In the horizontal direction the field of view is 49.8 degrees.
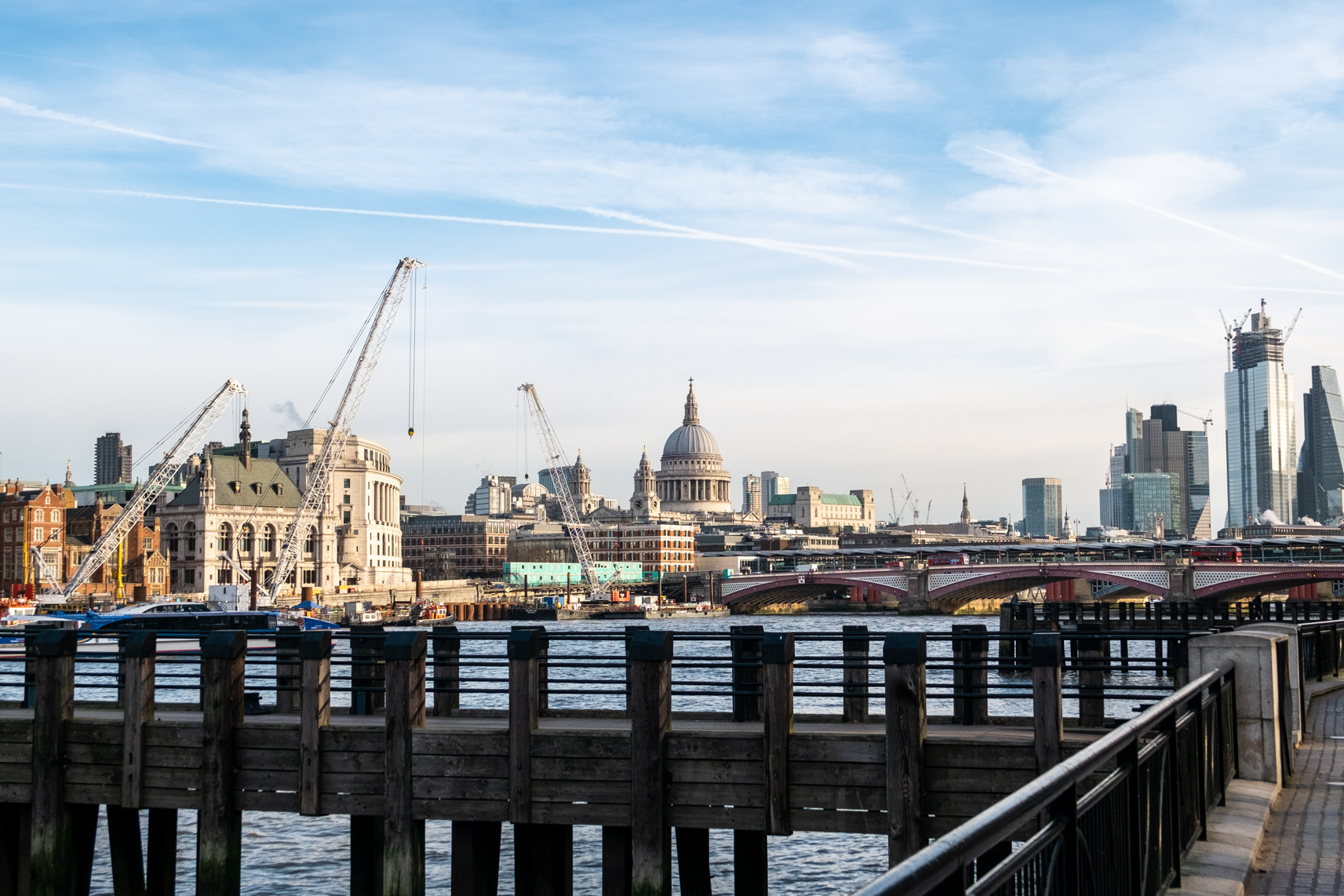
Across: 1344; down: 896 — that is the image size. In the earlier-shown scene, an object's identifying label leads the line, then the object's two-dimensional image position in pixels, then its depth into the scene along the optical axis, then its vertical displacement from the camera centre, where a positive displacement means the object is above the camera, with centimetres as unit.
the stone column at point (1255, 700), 1527 -204
